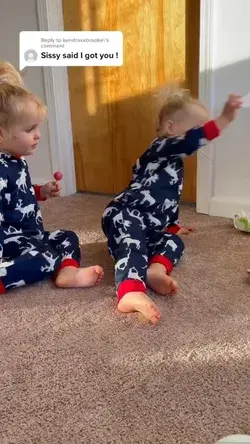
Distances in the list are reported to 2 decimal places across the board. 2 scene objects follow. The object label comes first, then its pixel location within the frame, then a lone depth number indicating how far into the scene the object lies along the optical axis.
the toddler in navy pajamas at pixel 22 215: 1.12
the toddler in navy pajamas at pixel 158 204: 1.08
